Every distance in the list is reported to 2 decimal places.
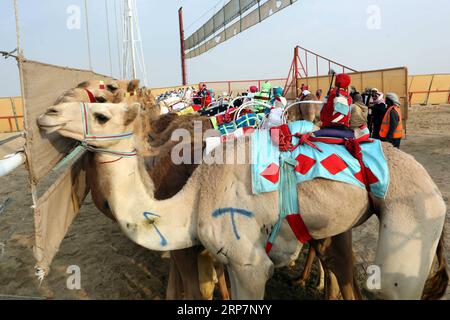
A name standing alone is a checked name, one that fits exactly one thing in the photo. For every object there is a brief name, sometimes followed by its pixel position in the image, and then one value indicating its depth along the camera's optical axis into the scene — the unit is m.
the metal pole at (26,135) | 2.46
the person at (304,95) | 7.64
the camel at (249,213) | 2.58
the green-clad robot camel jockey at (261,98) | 6.04
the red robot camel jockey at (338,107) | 3.04
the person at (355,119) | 3.54
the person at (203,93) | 13.46
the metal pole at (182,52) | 30.42
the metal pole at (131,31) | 10.87
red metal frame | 16.21
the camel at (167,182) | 3.27
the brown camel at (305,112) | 6.57
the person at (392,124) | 7.94
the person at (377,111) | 8.88
